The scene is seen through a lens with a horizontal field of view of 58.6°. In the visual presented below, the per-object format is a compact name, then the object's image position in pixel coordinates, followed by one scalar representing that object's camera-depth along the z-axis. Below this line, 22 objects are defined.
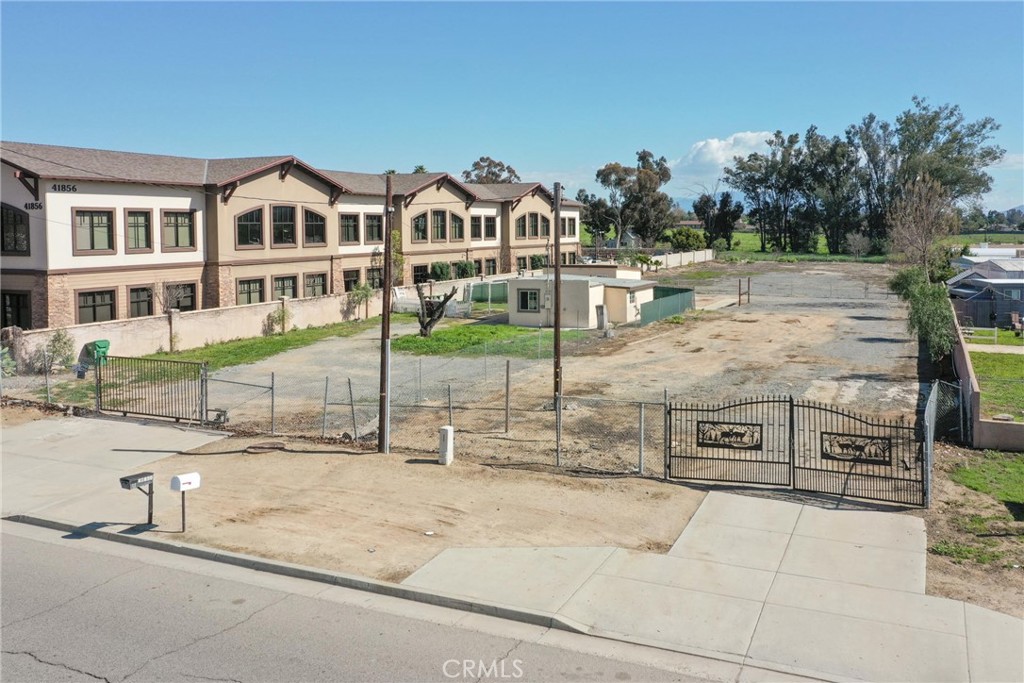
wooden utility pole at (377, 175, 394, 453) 20.59
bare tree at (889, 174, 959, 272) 58.22
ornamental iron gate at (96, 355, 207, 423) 25.29
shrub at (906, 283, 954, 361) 32.91
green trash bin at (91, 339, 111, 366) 34.33
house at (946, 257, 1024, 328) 44.38
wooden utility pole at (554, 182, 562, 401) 26.03
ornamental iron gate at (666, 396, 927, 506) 16.78
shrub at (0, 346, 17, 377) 31.45
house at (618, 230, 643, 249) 114.98
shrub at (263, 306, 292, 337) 44.16
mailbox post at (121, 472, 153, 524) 15.09
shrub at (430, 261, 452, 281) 63.19
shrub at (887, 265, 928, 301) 39.90
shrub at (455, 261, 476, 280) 66.38
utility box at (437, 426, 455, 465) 19.41
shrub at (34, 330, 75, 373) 32.67
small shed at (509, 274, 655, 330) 46.56
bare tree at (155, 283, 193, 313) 42.78
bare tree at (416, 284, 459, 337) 42.56
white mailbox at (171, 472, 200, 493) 14.70
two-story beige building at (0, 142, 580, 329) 37.97
